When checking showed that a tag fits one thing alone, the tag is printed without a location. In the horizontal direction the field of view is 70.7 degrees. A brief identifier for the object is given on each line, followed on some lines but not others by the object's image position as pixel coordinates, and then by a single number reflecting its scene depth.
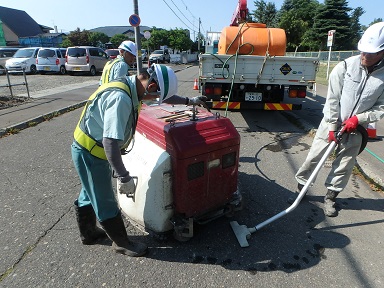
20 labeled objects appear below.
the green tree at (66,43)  50.86
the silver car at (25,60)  16.76
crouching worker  1.89
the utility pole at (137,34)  10.09
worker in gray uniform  2.55
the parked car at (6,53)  19.49
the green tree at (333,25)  39.03
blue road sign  10.04
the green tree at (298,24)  45.12
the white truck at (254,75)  5.61
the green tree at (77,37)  51.09
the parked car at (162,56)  32.00
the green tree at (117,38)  58.31
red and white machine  2.28
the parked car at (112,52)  24.99
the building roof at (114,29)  90.88
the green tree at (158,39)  49.06
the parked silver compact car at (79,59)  17.31
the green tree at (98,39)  56.88
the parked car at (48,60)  17.39
